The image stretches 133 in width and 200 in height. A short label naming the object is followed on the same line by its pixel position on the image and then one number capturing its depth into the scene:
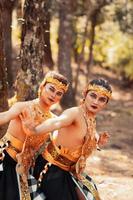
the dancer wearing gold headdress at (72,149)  4.87
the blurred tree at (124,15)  21.38
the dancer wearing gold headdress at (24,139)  4.88
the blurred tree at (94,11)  17.14
